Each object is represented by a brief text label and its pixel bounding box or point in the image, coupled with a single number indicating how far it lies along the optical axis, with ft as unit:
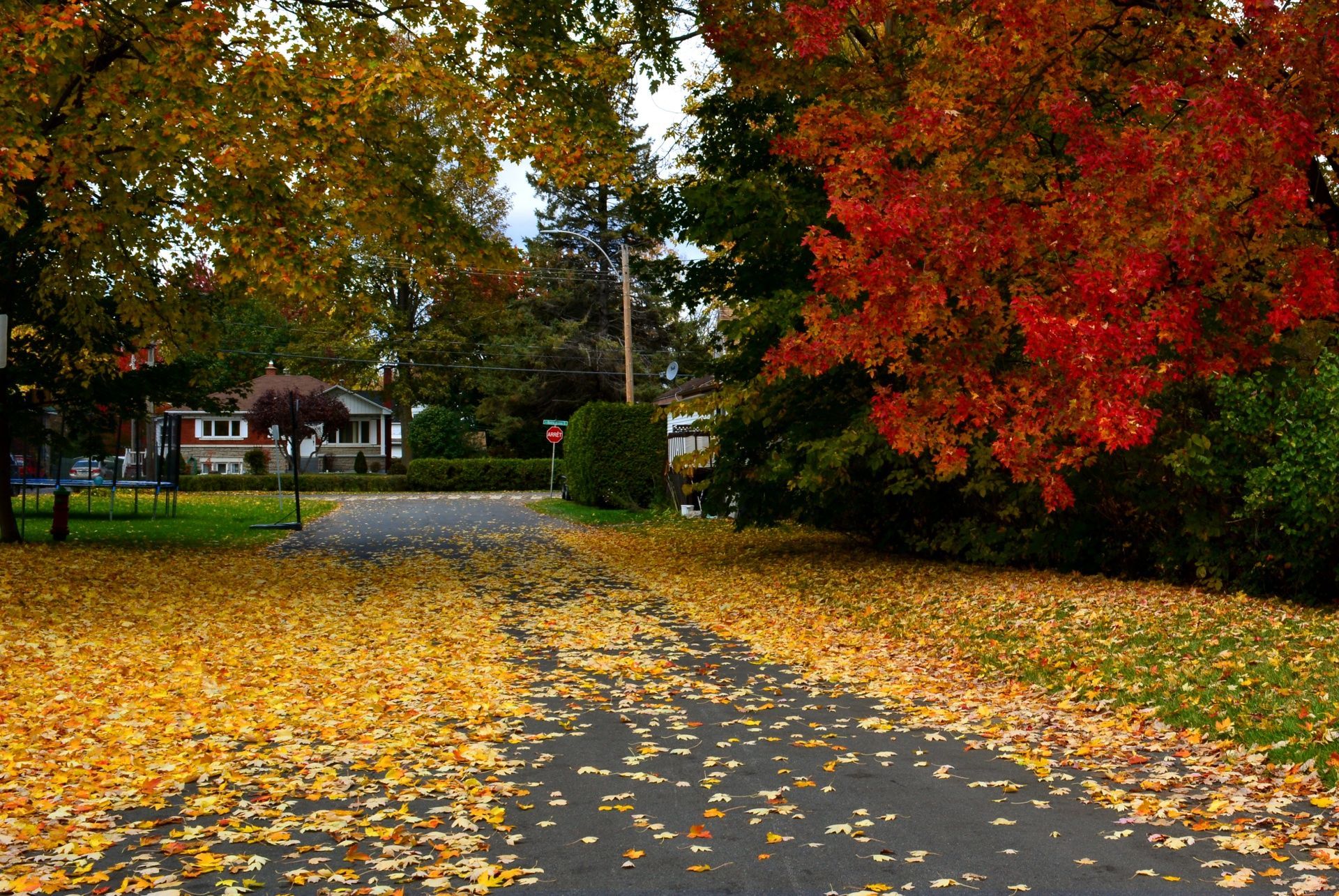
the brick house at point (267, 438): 232.12
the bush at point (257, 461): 201.67
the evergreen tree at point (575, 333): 195.52
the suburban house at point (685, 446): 95.71
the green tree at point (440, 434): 201.67
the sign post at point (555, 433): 140.15
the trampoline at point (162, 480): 79.66
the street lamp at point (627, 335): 120.26
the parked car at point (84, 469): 98.95
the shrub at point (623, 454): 105.19
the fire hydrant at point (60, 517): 66.74
